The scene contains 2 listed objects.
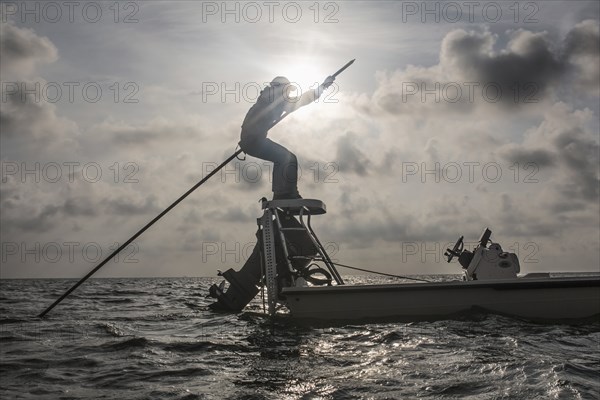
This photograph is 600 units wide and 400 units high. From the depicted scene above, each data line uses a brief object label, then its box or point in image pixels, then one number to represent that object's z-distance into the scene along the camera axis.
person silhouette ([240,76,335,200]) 15.60
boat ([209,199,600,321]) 12.64
